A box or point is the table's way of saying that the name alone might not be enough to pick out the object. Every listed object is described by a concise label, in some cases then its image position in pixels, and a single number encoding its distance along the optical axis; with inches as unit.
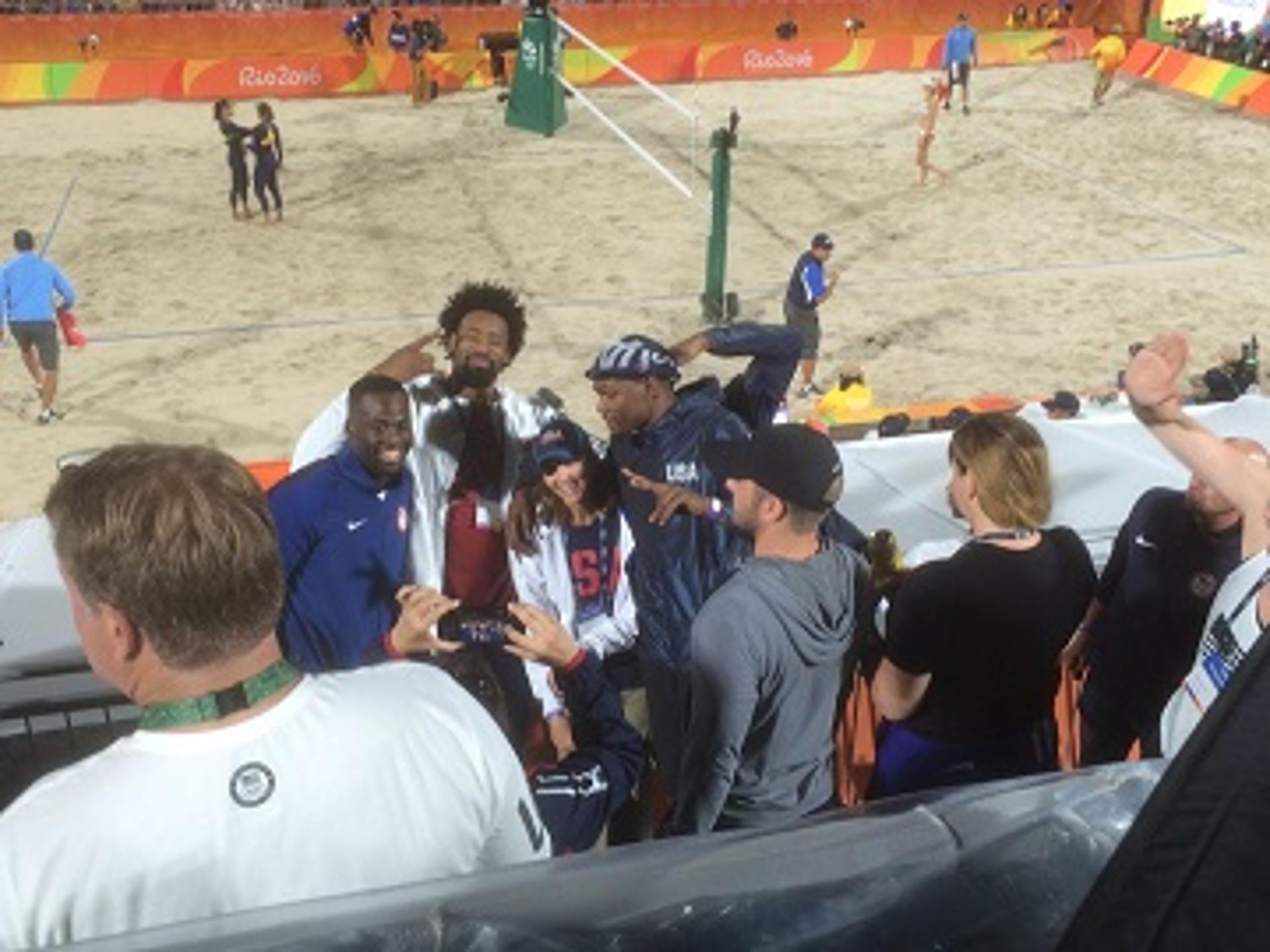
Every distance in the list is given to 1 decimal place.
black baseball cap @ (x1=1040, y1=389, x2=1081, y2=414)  312.5
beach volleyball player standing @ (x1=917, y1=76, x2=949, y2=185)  740.0
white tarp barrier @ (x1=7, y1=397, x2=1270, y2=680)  178.2
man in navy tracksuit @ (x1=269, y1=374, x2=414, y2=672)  160.7
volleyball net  792.9
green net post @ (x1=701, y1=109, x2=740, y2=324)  526.0
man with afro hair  180.4
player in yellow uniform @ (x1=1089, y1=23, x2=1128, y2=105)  929.5
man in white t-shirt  72.3
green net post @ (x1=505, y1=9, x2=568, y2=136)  814.5
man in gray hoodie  128.4
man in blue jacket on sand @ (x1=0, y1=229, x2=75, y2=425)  465.4
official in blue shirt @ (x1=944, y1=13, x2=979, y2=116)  898.1
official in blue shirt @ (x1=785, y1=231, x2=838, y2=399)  480.1
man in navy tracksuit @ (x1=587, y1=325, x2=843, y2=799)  161.8
